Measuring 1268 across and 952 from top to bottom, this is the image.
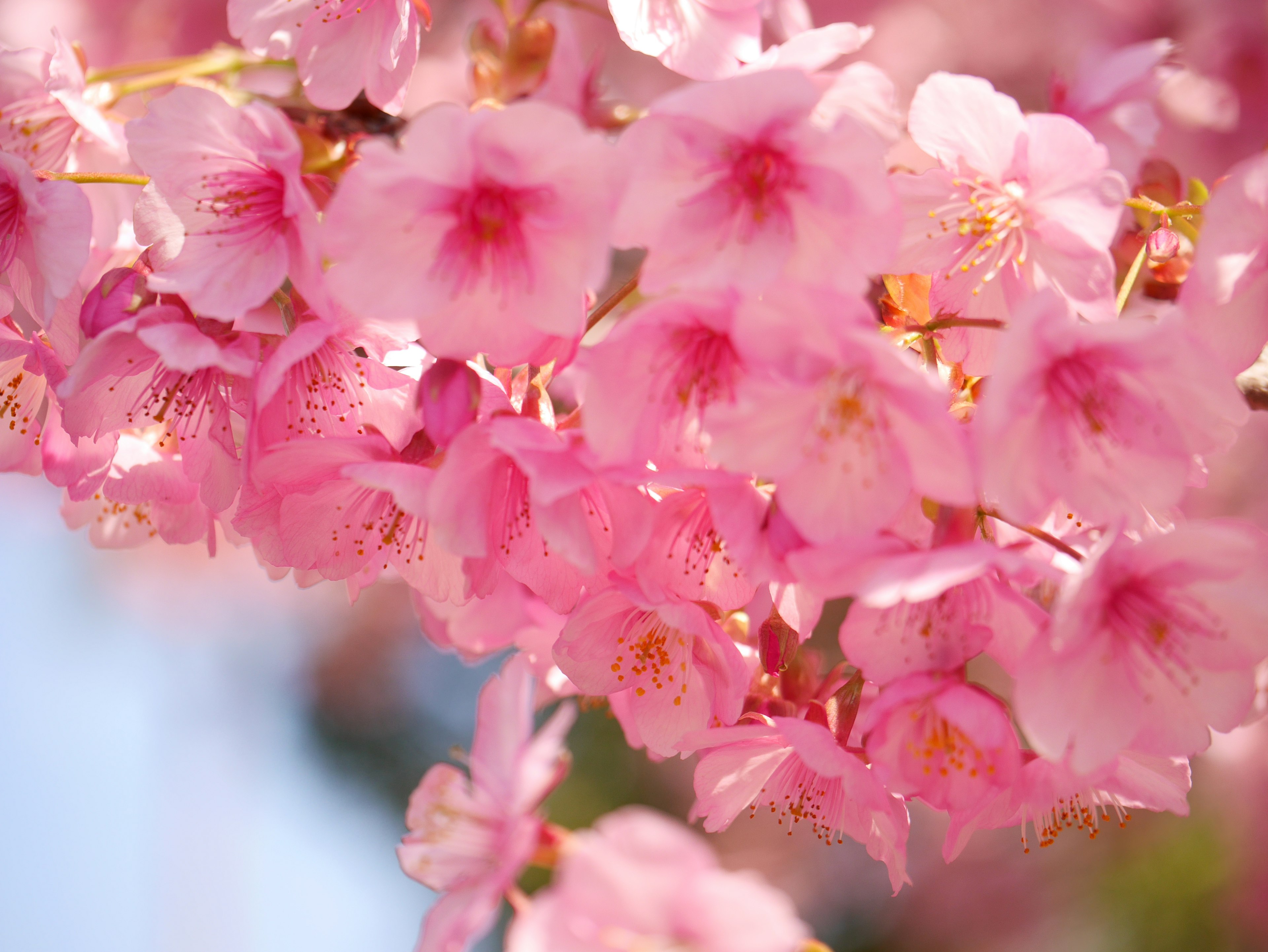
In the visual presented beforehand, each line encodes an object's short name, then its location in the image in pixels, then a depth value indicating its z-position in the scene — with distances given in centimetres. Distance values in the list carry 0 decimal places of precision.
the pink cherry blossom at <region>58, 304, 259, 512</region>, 62
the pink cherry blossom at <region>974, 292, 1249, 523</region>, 60
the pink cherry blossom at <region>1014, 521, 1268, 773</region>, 60
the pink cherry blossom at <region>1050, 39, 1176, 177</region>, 67
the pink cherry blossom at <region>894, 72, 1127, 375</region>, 61
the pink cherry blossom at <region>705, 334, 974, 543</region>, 60
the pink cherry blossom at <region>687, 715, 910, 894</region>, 61
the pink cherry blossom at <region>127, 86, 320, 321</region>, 62
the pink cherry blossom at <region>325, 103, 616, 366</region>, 60
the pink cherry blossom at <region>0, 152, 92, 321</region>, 62
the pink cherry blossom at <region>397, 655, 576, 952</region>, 59
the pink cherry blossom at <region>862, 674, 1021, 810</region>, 60
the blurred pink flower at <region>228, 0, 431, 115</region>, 64
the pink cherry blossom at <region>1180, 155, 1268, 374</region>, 60
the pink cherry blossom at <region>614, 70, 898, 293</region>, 60
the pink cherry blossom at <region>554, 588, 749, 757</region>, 62
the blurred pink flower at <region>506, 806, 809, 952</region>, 57
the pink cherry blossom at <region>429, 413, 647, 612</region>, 60
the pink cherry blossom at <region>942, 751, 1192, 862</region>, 62
